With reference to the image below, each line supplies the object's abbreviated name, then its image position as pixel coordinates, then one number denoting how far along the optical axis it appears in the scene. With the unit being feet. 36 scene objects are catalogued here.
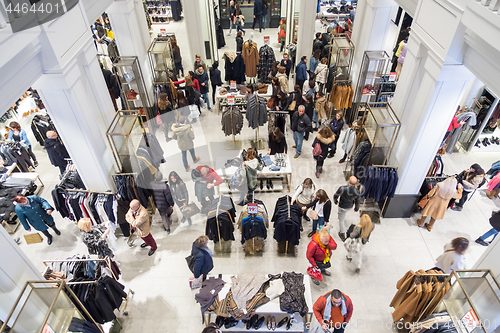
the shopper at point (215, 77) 32.12
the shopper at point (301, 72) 31.81
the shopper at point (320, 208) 19.24
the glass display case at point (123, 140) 19.48
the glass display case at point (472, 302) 10.96
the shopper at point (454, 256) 15.05
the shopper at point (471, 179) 20.16
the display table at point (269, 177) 23.22
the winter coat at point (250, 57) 33.83
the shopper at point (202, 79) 30.63
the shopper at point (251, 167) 21.59
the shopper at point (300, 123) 24.66
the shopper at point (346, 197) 19.26
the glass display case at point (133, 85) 27.03
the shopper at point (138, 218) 18.29
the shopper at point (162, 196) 19.79
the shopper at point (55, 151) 22.65
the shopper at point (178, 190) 19.80
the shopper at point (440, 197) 19.25
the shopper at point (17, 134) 25.20
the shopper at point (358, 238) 17.26
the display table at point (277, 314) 15.39
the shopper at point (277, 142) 23.85
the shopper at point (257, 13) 46.93
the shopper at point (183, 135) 23.85
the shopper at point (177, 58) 35.83
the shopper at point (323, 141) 23.12
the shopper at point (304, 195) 19.65
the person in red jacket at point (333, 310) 13.80
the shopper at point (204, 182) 20.56
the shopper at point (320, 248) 16.34
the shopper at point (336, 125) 24.06
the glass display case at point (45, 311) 10.80
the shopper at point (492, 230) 18.53
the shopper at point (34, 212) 19.06
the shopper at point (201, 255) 16.22
